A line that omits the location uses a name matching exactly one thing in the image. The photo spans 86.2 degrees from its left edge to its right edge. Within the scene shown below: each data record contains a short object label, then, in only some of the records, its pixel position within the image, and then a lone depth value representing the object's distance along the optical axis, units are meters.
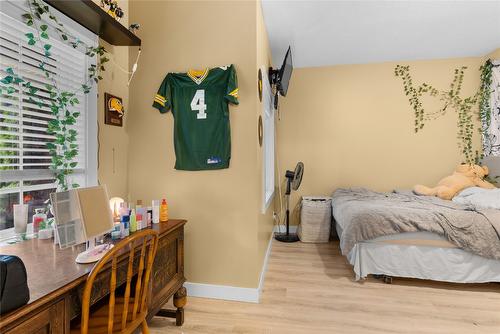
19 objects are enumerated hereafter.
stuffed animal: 3.54
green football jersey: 2.26
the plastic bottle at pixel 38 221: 1.61
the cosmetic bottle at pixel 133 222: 1.82
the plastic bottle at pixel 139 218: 1.88
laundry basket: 3.86
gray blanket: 2.42
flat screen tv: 2.95
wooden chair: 1.08
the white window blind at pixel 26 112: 1.50
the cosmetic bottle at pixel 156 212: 2.07
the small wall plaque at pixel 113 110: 2.16
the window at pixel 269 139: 2.96
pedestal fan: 3.74
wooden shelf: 1.65
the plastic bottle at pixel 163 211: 2.11
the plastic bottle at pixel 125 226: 1.69
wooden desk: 0.90
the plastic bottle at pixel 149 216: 1.98
